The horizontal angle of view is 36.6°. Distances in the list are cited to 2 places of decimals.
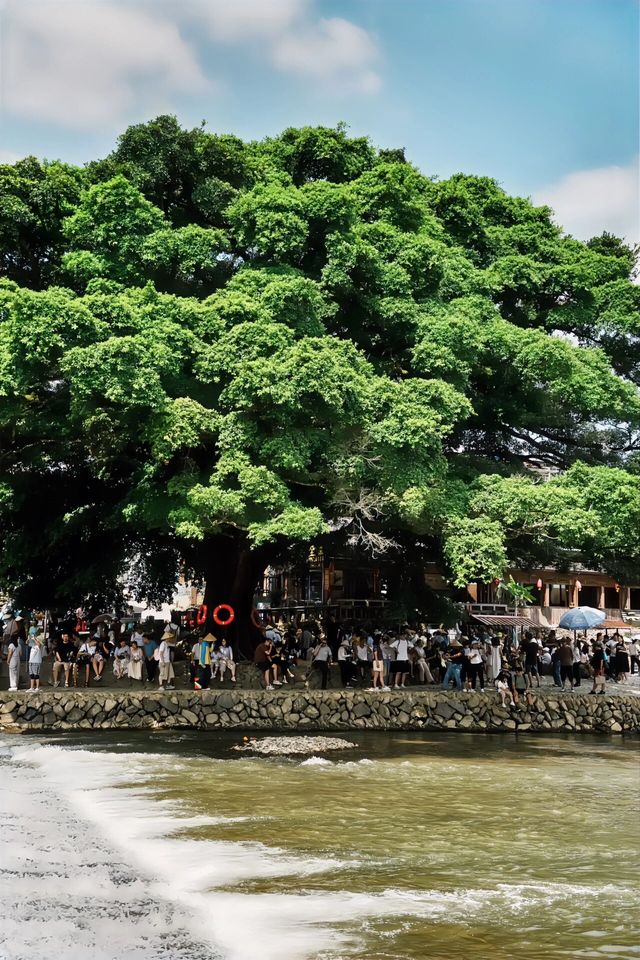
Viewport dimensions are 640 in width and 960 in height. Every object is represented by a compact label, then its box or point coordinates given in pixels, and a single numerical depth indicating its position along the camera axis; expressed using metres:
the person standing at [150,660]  25.22
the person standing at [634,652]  36.44
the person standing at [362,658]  25.67
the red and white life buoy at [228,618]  25.41
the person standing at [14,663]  22.97
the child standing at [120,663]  25.44
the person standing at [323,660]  24.55
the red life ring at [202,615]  26.52
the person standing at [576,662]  29.55
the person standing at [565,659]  28.59
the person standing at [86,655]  24.64
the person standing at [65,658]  24.62
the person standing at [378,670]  24.89
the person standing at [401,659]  25.38
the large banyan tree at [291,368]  21.30
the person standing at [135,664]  25.14
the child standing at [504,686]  24.50
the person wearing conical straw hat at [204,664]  23.50
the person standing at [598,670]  27.27
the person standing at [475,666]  25.56
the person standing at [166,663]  23.91
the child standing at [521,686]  24.59
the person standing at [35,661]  22.27
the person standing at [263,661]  24.28
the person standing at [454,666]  25.53
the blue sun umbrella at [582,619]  29.33
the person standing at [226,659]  24.48
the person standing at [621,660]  30.62
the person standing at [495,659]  27.08
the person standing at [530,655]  26.30
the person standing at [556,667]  28.81
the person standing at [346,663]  25.20
